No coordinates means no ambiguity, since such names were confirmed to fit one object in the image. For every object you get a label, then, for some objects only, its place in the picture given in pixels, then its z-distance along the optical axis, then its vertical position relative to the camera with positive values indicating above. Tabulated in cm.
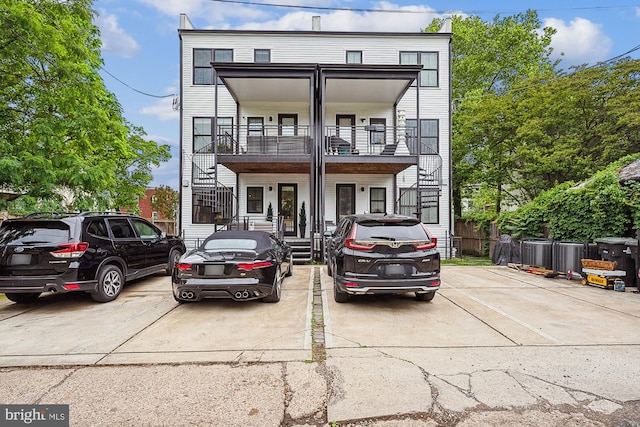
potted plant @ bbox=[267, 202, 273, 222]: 1513 +13
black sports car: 579 -105
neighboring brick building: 4863 +138
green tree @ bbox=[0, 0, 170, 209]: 705 +275
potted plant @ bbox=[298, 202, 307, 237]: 1525 -28
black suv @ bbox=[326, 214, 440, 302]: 570 -76
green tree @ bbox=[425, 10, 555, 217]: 2380 +1219
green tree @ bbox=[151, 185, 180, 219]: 4288 +176
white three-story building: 1508 +434
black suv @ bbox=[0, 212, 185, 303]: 579 -75
